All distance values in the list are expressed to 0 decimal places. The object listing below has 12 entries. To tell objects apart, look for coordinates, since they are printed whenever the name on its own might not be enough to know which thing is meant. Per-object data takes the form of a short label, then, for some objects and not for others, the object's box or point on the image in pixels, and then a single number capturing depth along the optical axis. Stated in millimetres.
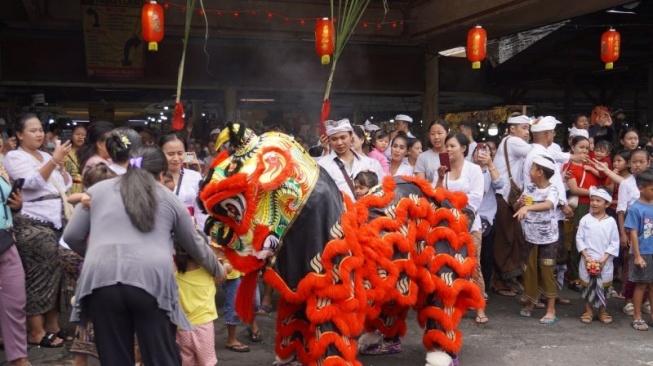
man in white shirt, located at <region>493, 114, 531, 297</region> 5945
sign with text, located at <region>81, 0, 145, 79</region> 9672
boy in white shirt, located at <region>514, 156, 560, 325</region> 5211
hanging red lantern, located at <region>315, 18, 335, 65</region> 9000
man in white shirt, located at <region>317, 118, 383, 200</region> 4598
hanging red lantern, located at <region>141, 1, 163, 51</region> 8344
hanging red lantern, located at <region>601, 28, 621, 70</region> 9406
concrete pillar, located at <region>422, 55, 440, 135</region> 12328
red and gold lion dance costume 3223
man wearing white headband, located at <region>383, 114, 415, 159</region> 7902
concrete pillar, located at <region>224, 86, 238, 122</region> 11148
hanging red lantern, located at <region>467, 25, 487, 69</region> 9422
